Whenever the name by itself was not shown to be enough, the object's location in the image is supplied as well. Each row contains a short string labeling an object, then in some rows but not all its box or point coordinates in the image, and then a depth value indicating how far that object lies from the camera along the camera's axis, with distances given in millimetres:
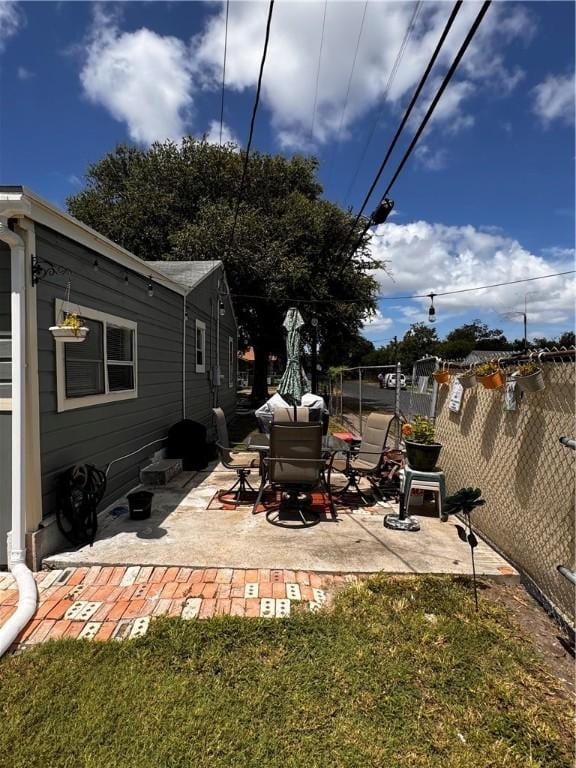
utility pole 13938
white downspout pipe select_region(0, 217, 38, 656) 3090
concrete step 5707
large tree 14805
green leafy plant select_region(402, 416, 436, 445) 4594
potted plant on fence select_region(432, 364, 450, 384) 4969
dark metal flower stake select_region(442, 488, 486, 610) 2979
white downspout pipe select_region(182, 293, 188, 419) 7617
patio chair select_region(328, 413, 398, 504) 5117
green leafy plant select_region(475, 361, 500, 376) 3566
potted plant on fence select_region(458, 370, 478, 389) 4305
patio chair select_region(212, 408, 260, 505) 5000
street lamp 9489
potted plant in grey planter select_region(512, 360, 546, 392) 2984
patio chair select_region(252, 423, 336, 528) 4195
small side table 4332
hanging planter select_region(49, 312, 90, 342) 3309
